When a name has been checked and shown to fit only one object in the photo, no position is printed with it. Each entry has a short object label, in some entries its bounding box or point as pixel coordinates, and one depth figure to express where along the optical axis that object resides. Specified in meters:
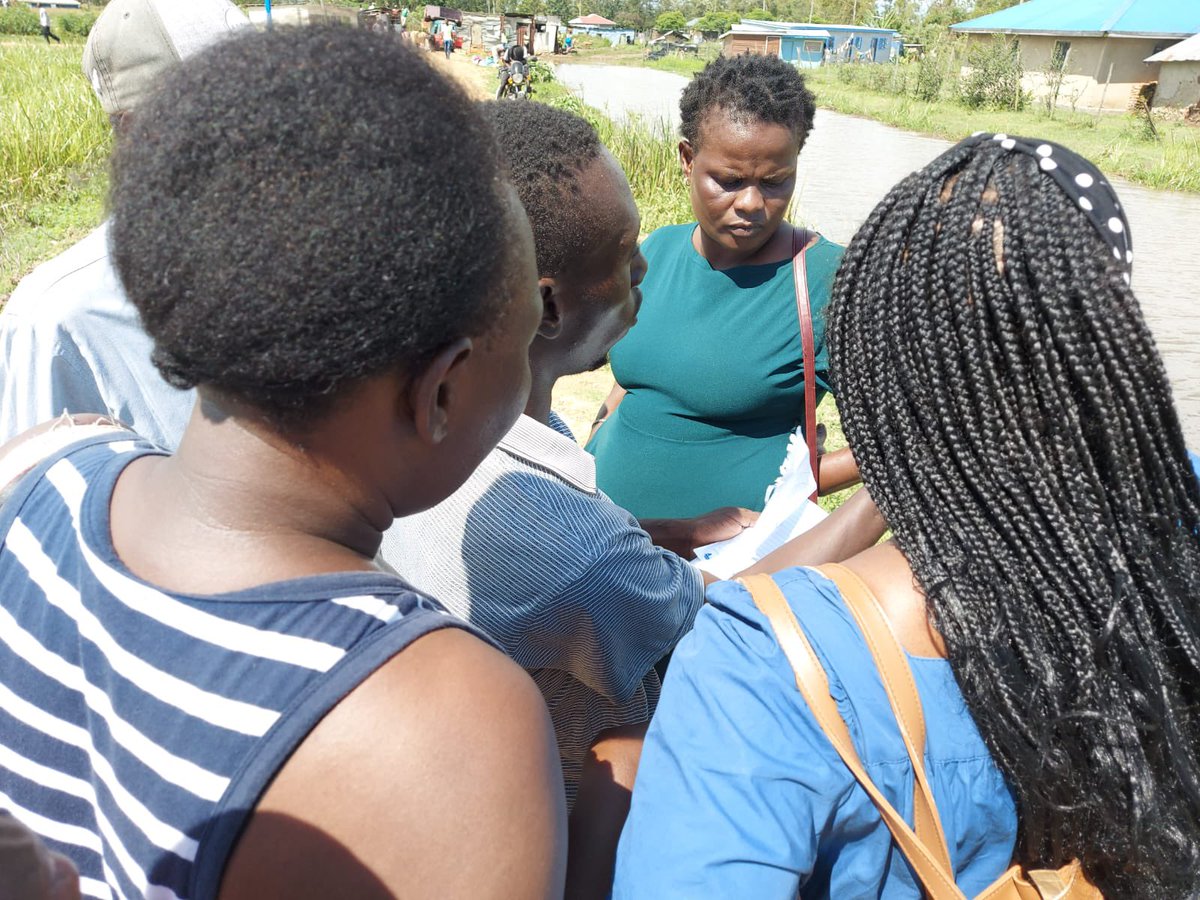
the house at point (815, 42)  60.73
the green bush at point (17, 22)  51.44
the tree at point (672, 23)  97.19
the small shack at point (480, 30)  58.38
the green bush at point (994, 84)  30.92
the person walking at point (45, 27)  39.59
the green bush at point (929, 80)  33.36
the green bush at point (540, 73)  31.80
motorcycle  21.90
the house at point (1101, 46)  31.28
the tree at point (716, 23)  91.44
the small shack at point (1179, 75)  27.09
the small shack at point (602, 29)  92.25
